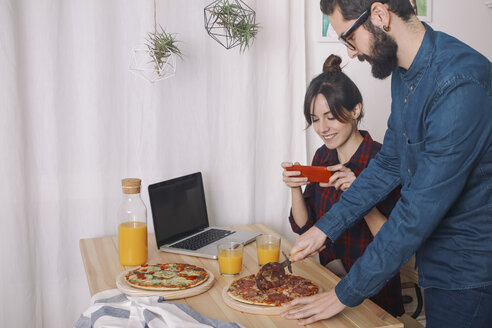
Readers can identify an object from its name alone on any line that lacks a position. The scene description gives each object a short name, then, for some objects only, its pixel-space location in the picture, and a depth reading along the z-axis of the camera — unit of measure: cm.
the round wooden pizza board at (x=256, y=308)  120
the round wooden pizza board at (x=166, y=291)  127
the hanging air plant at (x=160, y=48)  188
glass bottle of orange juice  155
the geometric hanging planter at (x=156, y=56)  189
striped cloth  109
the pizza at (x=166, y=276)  131
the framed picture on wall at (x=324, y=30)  224
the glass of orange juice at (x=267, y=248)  154
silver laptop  173
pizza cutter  131
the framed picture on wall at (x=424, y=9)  245
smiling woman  170
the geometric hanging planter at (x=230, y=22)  192
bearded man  104
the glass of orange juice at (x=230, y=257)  146
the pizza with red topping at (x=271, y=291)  123
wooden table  117
